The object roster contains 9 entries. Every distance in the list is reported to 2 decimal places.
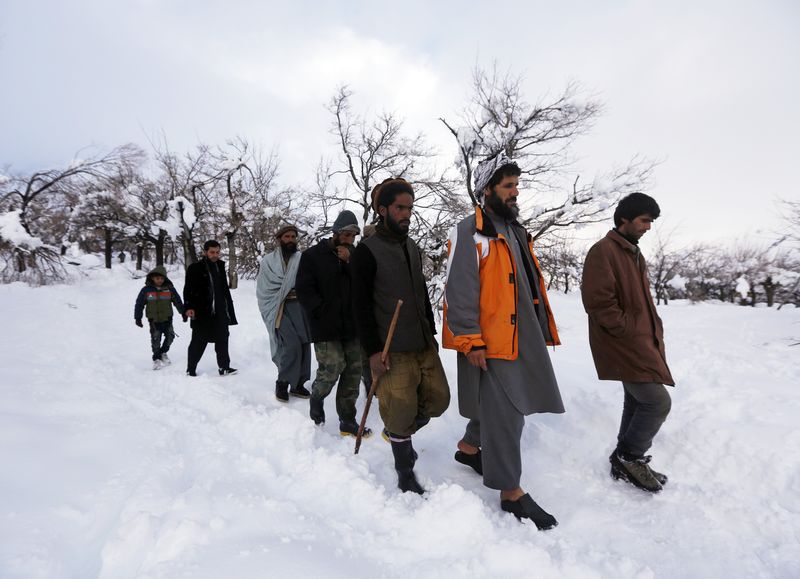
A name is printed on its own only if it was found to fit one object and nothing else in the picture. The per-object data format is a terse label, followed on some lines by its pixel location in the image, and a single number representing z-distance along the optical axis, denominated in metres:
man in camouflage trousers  3.57
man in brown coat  2.62
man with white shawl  4.46
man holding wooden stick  2.55
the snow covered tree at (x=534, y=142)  12.43
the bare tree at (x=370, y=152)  18.53
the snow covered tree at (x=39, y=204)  9.16
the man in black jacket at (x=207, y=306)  5.37
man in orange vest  2.29
